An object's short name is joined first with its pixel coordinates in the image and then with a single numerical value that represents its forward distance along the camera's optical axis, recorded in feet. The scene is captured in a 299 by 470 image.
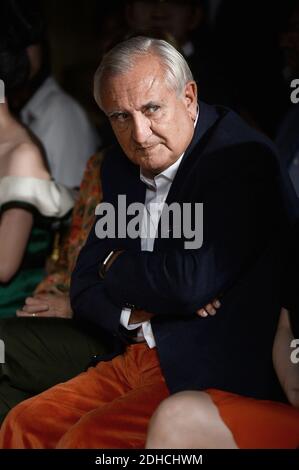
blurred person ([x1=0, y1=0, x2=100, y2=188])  13.01
